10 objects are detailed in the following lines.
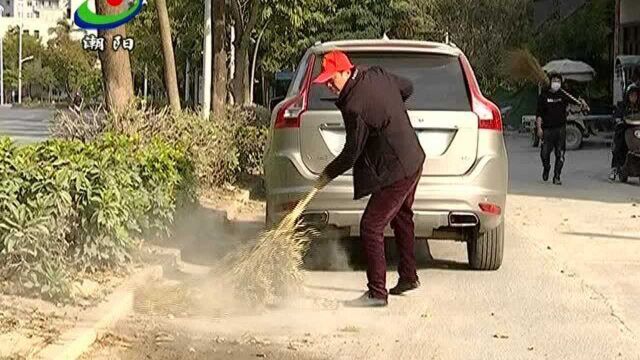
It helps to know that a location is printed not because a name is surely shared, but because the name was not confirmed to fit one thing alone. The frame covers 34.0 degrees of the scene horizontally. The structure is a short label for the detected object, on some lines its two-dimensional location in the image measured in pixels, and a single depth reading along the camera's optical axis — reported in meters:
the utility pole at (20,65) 98.31
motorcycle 17.03
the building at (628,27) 35.09
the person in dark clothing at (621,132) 17.81
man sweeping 7.11
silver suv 8.16
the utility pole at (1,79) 95.10
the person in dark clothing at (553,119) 16.86
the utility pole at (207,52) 19.03
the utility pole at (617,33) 35.44
